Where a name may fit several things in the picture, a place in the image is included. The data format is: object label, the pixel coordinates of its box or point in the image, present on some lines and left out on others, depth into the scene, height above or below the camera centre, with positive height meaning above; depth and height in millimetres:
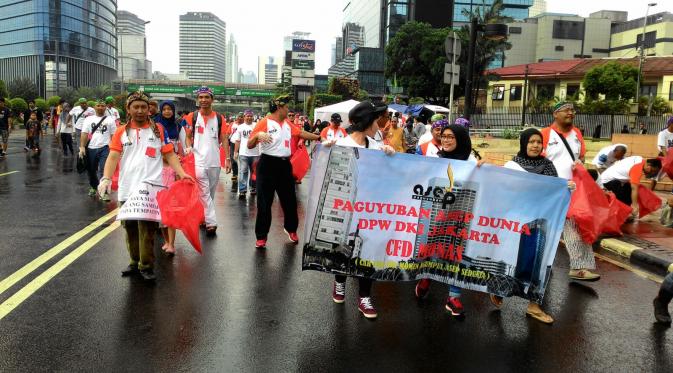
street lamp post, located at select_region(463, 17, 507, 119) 11666 +1738
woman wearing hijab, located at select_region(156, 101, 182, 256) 6570 -269
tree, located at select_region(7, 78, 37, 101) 70188 +1879
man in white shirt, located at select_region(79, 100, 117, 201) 10406 -592
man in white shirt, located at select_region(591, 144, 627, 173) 9220 -543
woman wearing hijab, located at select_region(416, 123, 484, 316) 4699 -259
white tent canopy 26847 +203
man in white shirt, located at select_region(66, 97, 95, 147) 14432 -206
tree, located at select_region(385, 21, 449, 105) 57938 +5920
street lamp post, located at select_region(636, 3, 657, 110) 41306 +2840
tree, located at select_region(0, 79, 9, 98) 49381 +1168
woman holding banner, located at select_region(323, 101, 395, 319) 4639 -175
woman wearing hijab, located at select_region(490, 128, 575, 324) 5020 -354
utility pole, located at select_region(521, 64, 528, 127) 35250 +70
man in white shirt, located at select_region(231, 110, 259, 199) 10875 -907
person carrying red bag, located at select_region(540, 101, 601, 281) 5746 -407
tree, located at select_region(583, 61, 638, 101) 44250 +3282
